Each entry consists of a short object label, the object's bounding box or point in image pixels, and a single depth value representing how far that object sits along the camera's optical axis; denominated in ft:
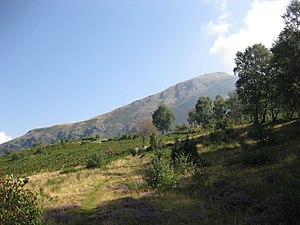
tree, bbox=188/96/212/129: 396.51
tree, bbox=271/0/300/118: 109.50
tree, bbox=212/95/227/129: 371.97
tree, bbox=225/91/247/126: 340.59
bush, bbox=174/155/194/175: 68.83
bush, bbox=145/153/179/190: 58.44
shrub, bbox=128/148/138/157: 169.53
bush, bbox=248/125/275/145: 92.17
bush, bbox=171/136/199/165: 88.41
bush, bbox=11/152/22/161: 272.58
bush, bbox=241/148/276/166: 66.39
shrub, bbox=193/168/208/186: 55.01
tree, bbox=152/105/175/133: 471.62
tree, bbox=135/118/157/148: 268.86
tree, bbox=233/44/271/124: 169.48
